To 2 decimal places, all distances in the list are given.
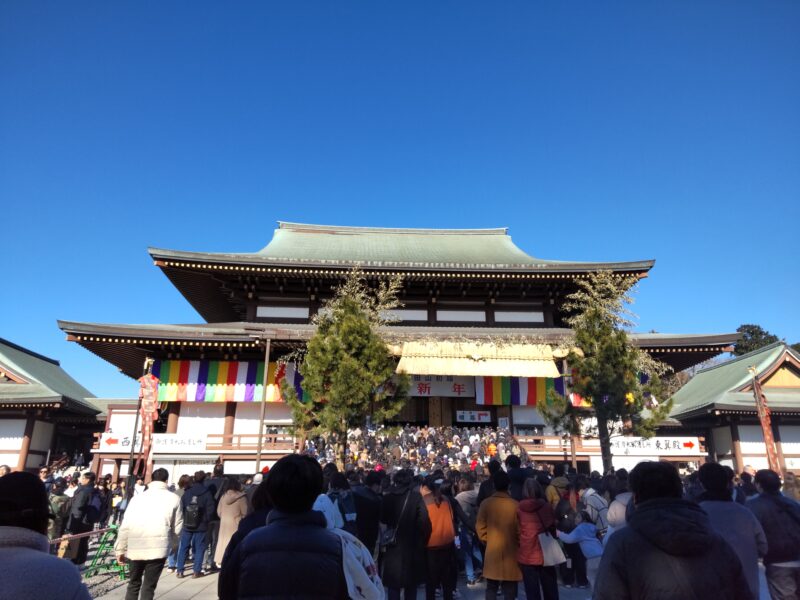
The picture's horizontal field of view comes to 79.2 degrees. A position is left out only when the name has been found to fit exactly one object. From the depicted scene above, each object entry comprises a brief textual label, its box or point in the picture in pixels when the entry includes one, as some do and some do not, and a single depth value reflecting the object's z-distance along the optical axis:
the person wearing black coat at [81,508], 8.94
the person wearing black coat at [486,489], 6.81
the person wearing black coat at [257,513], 3.33
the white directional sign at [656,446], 15.70
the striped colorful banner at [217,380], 16.86
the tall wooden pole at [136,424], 13.31
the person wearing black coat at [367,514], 5.88
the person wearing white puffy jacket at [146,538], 5.16
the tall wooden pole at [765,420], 16.91
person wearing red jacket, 4.98
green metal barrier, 8.18
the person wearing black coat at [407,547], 5.28
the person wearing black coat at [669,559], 2.24
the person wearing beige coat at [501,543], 5.02
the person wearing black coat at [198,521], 7.71
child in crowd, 5.24
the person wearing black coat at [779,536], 4.29
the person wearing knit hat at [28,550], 1.69
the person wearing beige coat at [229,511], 7.23
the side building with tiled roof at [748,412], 18.20
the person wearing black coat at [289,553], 2.18
